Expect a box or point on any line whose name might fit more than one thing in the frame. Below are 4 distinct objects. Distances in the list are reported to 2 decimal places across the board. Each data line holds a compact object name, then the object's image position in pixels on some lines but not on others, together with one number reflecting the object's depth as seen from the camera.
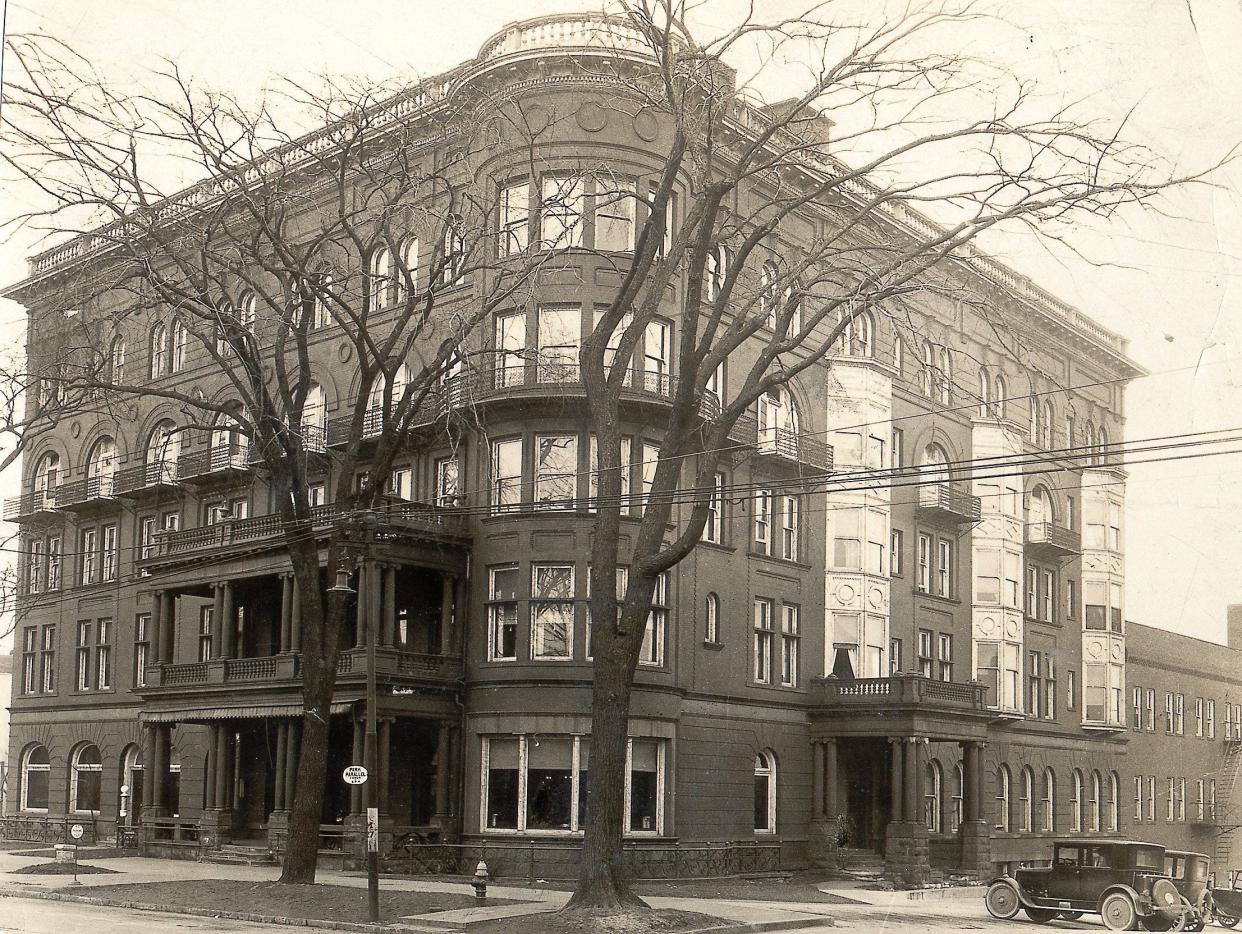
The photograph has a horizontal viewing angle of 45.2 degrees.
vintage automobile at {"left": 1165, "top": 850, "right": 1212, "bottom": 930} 22.42
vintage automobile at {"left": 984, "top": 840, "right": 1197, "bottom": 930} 22.86
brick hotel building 34.56
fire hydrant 26.30
